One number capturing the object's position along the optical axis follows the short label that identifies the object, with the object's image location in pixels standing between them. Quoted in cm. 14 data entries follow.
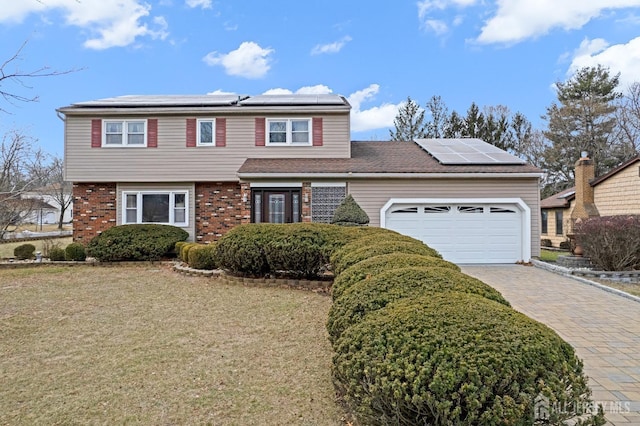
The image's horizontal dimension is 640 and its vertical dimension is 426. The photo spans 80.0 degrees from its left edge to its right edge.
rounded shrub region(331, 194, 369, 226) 1145
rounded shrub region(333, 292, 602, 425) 200
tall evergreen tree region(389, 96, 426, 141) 2802
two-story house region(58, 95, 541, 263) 1370
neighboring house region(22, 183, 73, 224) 3090
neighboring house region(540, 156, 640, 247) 1486
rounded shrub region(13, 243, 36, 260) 1187
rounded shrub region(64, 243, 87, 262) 1163
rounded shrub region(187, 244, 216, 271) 989
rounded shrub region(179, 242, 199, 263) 1066
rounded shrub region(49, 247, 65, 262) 1170
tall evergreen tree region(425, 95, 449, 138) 2812
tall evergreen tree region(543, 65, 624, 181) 2726
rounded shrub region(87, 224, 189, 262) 1160
